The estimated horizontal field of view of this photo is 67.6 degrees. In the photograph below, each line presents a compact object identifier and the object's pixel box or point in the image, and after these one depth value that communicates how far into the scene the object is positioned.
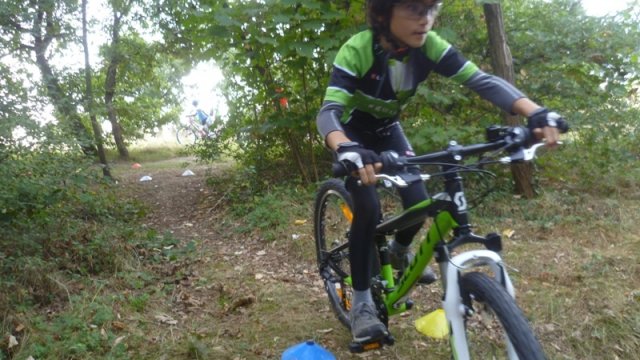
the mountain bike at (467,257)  1.74
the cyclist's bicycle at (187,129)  17.43
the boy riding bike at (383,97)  2.29
